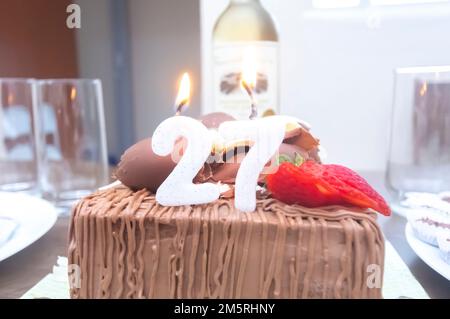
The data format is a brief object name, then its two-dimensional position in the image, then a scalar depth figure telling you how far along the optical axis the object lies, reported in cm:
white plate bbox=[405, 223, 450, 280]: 41
